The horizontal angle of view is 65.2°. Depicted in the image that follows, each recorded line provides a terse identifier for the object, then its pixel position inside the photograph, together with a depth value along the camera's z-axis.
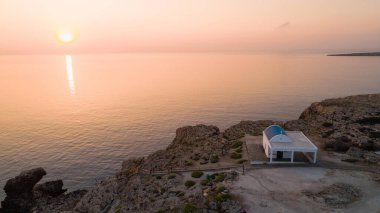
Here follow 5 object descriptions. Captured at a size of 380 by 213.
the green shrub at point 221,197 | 35.64
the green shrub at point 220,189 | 38.36
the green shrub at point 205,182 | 41.41
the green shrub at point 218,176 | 42.15
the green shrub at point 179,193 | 39.12
